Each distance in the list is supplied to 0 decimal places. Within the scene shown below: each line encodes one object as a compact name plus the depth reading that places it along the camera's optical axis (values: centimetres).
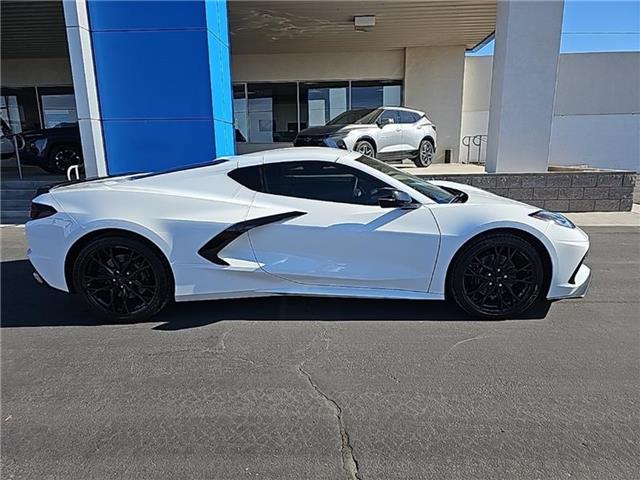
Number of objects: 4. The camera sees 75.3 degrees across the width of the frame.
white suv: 954
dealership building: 704
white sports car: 340
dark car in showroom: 1059
